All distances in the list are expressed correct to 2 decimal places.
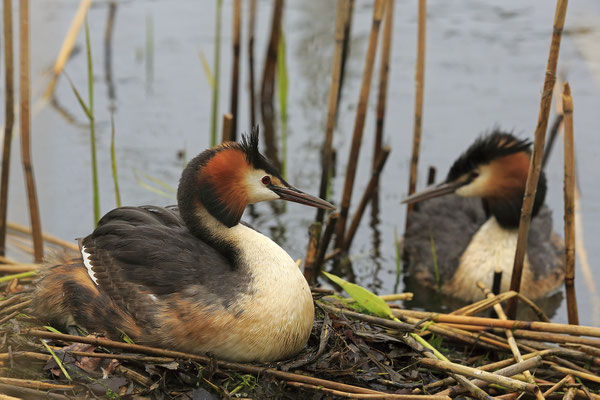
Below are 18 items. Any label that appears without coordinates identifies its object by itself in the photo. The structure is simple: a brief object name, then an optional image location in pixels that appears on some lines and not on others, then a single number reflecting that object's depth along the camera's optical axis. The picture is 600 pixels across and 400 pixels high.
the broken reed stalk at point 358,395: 7.25
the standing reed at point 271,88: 16.55
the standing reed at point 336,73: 11.19
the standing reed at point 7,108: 10.54
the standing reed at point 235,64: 14.59
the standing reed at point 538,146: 8.34
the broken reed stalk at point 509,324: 8.70
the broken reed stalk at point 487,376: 7.53
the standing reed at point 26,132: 10.45
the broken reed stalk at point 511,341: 7.93
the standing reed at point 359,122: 11.24
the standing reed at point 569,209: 8.99
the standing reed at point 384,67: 13.06
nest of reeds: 7.31
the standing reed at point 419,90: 11.73
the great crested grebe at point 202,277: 7.52
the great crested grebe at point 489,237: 12.42
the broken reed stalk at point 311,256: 10.17
